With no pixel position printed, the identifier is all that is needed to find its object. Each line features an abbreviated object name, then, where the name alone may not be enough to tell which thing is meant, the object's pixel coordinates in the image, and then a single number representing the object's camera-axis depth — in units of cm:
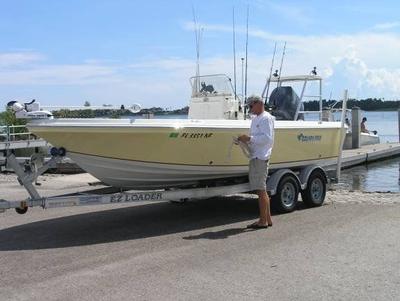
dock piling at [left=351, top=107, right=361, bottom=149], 2836
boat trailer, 753
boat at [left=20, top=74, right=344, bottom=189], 775
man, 831
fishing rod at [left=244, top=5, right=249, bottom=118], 1094
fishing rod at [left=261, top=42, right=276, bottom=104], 1196
